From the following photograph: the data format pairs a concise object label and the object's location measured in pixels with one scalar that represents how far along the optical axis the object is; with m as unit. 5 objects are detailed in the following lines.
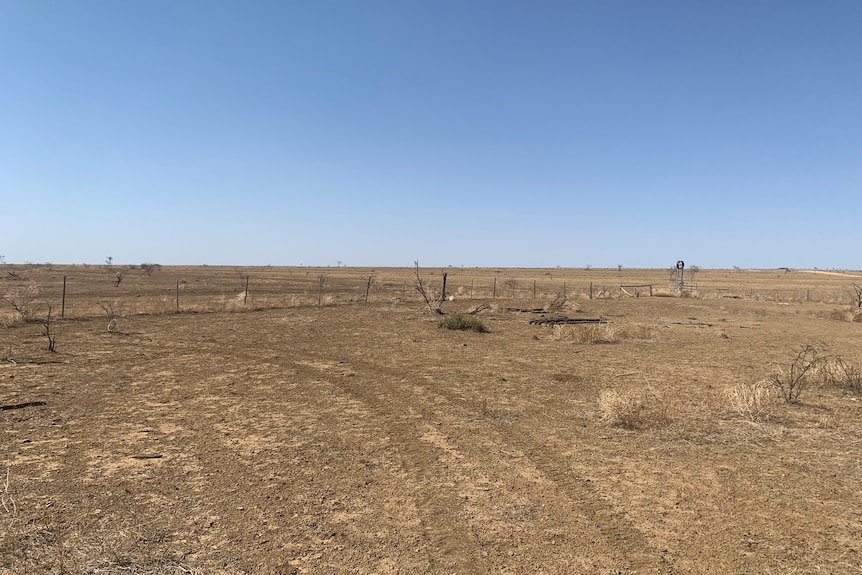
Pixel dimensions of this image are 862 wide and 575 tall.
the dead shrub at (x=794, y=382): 8.42
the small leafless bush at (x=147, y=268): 65.74
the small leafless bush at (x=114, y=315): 16.32
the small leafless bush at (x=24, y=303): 17.48
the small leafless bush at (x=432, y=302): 22.54
